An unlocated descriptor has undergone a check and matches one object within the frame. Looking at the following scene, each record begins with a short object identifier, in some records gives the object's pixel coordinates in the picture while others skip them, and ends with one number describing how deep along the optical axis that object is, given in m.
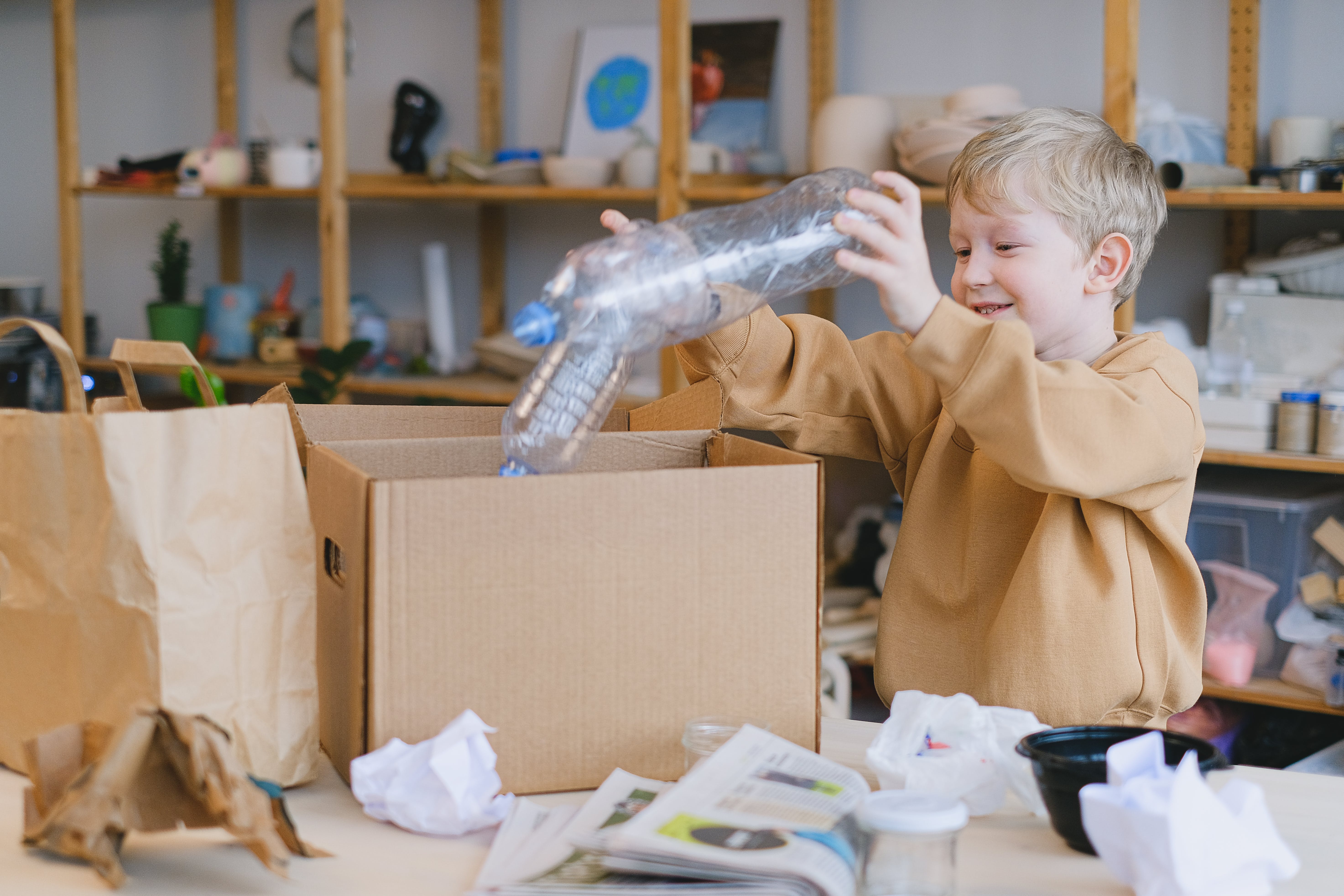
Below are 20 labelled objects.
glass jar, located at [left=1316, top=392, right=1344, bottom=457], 2.00
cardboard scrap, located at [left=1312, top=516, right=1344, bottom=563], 2.08
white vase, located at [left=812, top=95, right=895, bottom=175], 2.41
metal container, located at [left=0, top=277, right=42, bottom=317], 3.21
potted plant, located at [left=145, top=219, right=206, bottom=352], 3.15
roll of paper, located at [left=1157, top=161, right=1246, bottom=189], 2.09
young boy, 0.93
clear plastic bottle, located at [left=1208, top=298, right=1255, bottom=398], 2.17
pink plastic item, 2.12
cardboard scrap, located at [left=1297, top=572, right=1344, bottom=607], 2.08
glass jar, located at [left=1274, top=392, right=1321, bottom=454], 2.04
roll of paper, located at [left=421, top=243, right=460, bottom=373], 3.05
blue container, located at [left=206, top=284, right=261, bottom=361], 3.12
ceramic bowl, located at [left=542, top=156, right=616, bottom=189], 2.64
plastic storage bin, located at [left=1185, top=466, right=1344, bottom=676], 2.09
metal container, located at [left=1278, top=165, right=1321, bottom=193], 2.03
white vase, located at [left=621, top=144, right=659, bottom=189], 2.58
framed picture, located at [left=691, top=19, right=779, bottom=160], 2.80
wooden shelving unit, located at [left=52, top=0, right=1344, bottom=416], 2.08
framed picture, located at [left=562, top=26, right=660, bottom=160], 2.91
